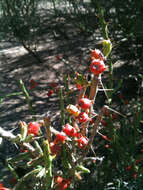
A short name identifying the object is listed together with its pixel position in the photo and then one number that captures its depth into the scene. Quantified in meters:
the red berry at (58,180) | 0.22
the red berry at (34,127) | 0.21
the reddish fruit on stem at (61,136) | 0.20
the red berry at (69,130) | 0.20
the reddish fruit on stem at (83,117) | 0.20
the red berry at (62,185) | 0.23
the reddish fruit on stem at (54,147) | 0.21
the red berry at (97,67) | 0.18
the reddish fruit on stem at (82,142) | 0.21
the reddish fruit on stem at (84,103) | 0.19
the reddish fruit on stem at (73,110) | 0.19
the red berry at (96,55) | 0.20
